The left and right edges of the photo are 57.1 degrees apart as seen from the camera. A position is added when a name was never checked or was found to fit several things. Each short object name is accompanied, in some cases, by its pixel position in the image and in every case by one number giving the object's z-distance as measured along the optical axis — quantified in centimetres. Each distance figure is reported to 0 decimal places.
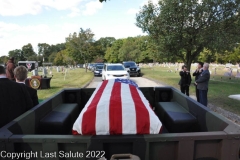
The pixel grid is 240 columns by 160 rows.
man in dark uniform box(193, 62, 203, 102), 889
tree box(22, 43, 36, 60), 12530
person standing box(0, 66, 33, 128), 291
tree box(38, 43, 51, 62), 12288
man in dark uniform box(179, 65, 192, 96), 995
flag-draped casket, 226
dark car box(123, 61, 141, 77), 2541
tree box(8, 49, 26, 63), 12164
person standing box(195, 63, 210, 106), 795
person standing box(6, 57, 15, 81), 986
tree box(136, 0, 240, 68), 1450
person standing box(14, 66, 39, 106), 395
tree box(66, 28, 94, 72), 3581
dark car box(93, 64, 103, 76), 2691
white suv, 1720
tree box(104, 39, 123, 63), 9729
